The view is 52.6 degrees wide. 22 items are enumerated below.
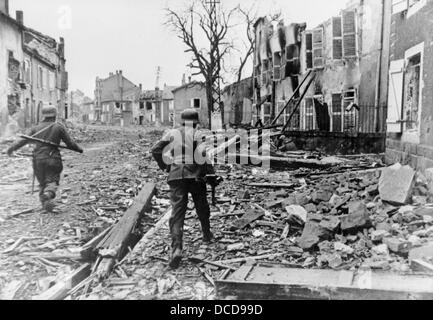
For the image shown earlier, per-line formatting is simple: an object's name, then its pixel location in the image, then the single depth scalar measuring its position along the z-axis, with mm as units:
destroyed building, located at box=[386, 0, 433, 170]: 8234
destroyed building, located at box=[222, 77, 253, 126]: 38781
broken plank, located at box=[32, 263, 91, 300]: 4581
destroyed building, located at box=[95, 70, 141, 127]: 78875
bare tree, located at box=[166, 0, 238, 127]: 34156
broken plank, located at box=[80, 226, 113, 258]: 5652
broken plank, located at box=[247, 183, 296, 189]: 9840
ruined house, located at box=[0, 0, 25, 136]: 22844
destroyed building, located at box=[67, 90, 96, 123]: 92656
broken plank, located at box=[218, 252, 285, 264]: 5562
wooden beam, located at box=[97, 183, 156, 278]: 5336
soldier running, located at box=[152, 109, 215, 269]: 5562
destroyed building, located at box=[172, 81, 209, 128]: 61281
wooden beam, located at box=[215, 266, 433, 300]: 4035
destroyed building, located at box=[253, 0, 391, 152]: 16234
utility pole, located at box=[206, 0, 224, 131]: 34094
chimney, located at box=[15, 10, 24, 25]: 30703
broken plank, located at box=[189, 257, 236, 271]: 5332
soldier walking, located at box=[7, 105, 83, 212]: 7676
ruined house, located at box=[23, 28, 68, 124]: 29662
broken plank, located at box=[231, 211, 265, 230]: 6945
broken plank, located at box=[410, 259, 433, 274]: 4514
